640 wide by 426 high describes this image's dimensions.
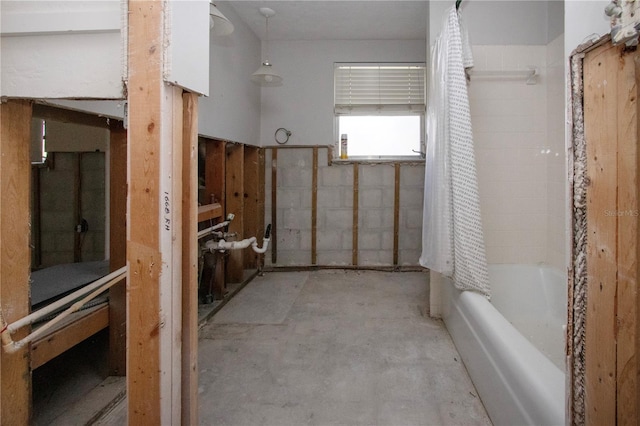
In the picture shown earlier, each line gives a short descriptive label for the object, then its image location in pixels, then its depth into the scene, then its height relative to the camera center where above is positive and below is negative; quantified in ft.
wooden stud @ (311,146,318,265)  14.03 -0.32
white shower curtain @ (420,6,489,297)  7.55 +0.53
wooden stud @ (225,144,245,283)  11.89 +0.20
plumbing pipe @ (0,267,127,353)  3.32 -1.29
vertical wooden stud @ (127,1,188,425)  3.03 -0.11
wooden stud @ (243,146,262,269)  13.32 +0.34
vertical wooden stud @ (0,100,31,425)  4.05 -0.50
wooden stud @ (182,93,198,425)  3.45 -0.54
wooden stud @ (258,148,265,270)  14.01 +0.16
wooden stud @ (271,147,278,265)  14.16 -0.16
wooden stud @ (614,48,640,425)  2.32 -0.26
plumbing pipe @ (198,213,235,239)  8.64 -0.69
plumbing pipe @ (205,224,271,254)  9.84 -1.22
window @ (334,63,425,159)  14.07 +3.70
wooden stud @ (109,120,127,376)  5.95 -0.44
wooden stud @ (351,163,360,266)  13.96 -0.56
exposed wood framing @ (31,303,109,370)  4.79 -1.98
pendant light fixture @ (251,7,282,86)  10.80 +3.93
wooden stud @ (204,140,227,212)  10.65 +0.90
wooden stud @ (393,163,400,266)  13.85 -0.44
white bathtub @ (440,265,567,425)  4.18 -2.33
